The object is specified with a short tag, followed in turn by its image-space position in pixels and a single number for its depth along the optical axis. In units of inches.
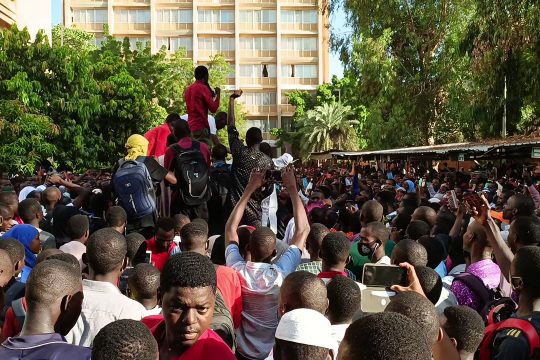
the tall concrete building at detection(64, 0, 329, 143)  2795.3
